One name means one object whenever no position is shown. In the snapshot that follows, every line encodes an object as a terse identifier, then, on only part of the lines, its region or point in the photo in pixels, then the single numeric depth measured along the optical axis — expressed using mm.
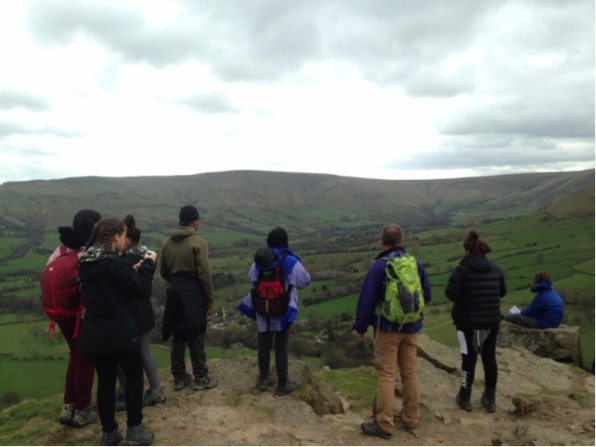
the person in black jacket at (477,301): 7234
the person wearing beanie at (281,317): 7234
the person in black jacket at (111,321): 5215
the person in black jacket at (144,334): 6449
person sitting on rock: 10820
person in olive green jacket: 7266
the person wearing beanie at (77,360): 6082
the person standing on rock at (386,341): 6285
